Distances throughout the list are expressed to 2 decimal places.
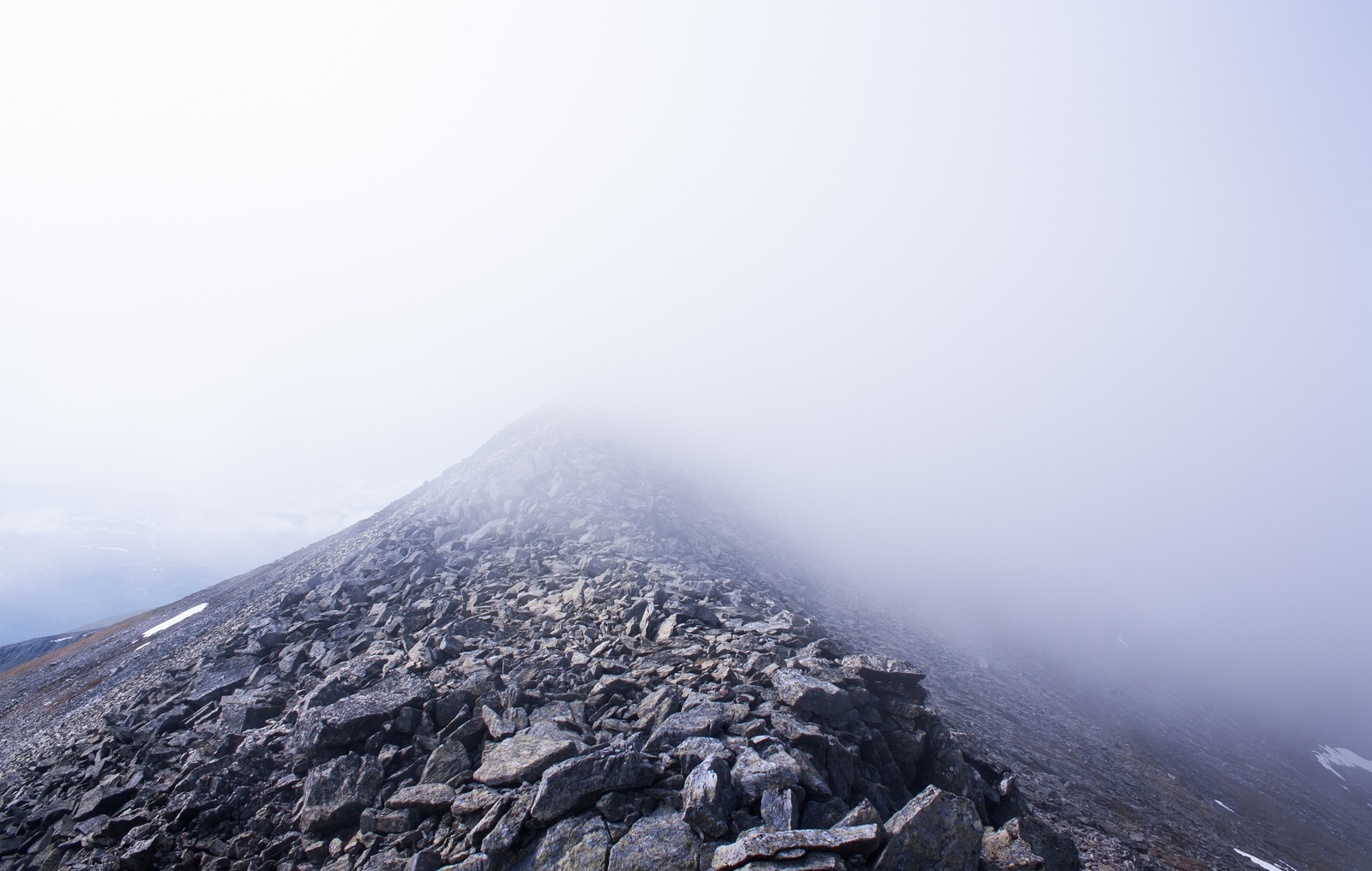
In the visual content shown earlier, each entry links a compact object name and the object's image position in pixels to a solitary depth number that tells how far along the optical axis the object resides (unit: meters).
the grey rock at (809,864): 8.16
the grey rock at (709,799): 9.54
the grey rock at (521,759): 11.15
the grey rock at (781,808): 9.49
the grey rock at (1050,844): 11.68
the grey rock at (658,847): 8.91
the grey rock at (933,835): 9.03
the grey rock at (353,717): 13.38
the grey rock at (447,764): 11.85
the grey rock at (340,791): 11.53
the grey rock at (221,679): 18.27
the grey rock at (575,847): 9.13
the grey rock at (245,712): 15.96
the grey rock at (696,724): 11.99
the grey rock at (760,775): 10.27
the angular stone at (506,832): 9.38
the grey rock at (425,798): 10.97
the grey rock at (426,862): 9.48
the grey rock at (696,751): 11.08
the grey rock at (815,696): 13.50
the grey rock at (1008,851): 10.34
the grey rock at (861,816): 9.63
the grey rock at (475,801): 10.56
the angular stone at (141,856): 11.38
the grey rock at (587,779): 10.00
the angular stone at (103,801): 13.59
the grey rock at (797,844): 8.55
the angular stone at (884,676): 15.75
